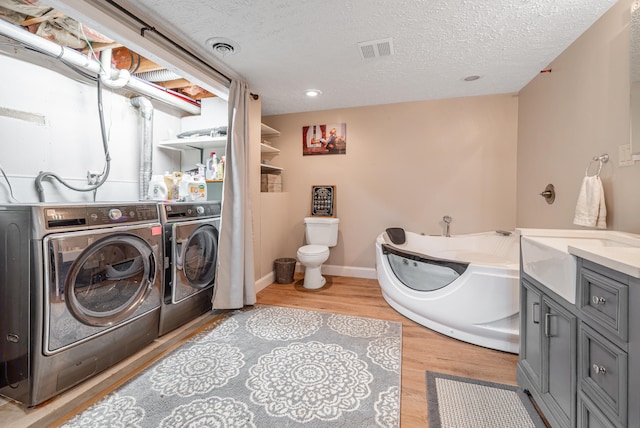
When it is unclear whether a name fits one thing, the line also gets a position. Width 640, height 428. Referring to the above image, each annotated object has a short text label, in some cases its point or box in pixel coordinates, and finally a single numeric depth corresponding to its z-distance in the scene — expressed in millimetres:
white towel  1601
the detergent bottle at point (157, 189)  2301
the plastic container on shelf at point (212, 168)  2580
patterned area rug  1230
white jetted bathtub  1769
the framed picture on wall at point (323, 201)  3426
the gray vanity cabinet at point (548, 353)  991
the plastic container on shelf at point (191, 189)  2348
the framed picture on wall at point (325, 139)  3400
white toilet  2885
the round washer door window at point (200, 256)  2047
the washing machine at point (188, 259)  1896
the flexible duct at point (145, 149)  2477
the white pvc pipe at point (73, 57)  1613
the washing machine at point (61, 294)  1233
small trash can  3151
